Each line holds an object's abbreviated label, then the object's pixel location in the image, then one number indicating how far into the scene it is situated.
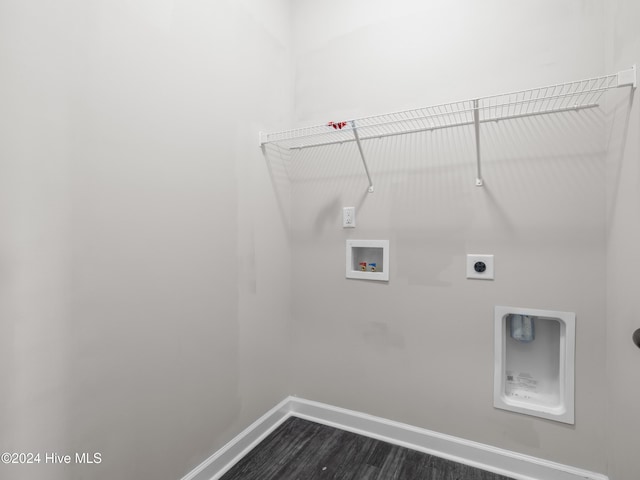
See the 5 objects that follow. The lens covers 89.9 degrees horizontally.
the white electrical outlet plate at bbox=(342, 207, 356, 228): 1.82
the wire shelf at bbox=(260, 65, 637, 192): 1.32
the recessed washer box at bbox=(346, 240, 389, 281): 1.74
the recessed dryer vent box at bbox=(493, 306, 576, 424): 1.41
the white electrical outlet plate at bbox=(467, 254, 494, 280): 1.51
